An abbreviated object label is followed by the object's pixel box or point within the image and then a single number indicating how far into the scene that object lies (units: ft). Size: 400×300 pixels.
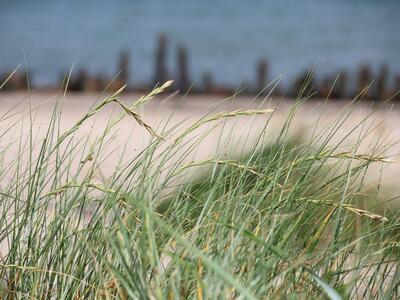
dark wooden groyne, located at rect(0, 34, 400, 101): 75.03
